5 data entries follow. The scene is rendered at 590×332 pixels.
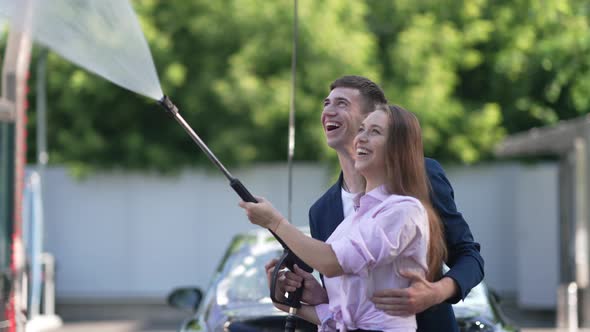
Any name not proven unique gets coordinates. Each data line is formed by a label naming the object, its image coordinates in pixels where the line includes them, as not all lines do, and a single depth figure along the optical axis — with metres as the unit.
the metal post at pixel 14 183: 13.92
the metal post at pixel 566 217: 28.77
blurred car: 9.30
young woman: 6.02
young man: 6.13
